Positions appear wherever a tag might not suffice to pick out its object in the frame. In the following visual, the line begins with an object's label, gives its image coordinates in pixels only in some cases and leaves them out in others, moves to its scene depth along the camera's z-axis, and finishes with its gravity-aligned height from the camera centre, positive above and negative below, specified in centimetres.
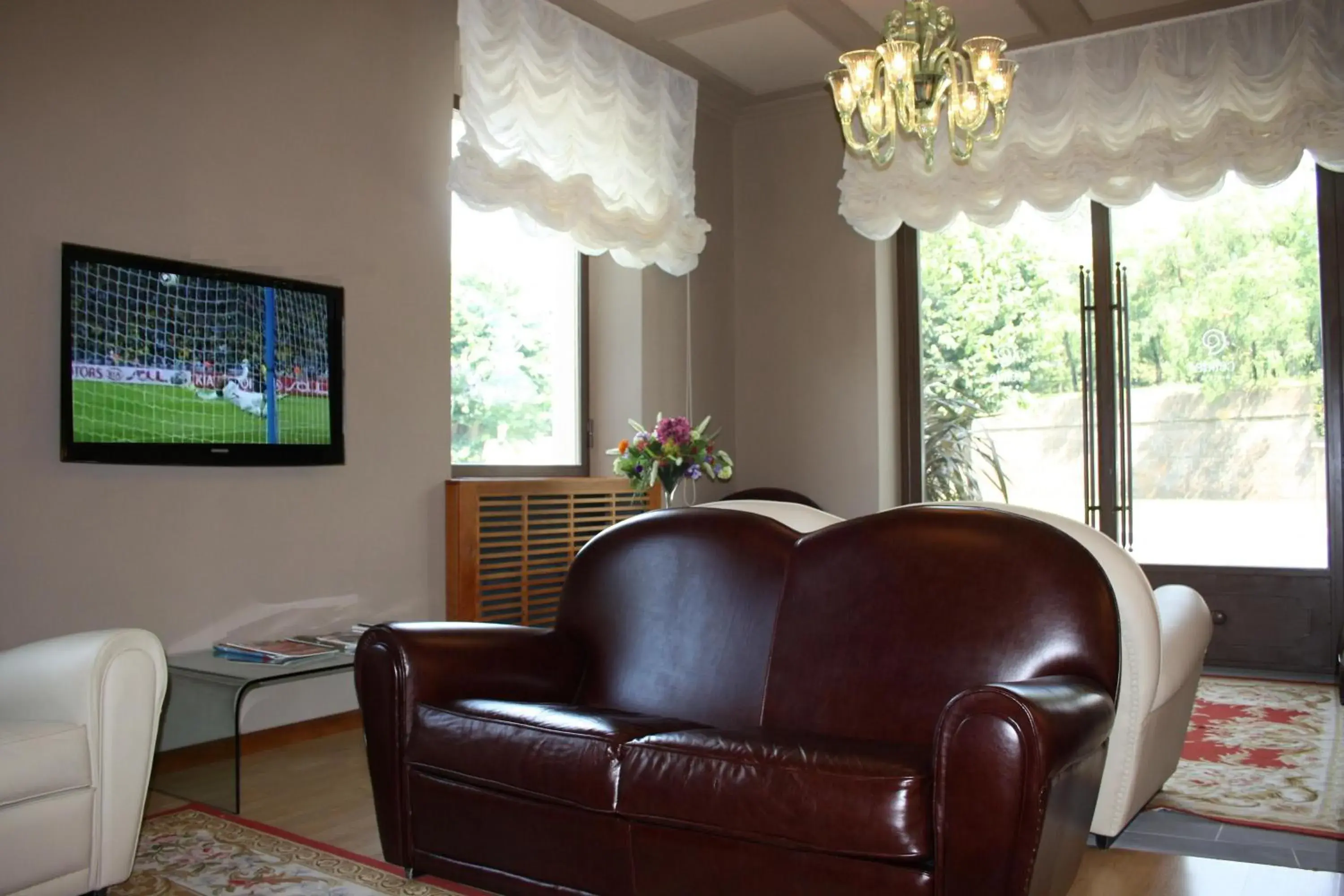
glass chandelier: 328 +113
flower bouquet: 448 +3
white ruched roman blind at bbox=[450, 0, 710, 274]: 453 +148
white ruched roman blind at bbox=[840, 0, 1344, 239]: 486 +155
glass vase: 452 -6
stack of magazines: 330 -55
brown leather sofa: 179 -50
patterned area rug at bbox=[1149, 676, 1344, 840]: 295 -95
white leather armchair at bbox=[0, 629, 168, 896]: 220 -58
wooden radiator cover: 438 -31
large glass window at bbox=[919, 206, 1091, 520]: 568 +51
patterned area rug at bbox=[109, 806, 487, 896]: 247 -93
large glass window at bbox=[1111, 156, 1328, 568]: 512 +38
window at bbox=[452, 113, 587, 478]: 487 +54
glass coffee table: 305 -71
